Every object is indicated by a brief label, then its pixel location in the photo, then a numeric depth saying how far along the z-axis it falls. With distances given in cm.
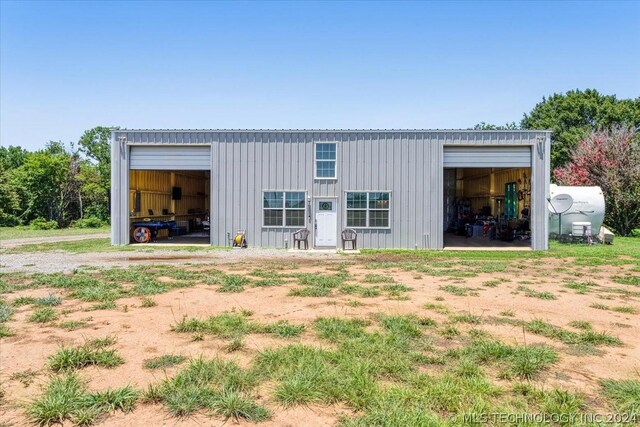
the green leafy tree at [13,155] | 4478
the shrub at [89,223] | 3347
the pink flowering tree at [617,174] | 2120
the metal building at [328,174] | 1641
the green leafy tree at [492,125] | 5244
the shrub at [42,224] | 3048
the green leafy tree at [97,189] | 3562
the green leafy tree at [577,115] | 3538
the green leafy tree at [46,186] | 3253
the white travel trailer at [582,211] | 1769
